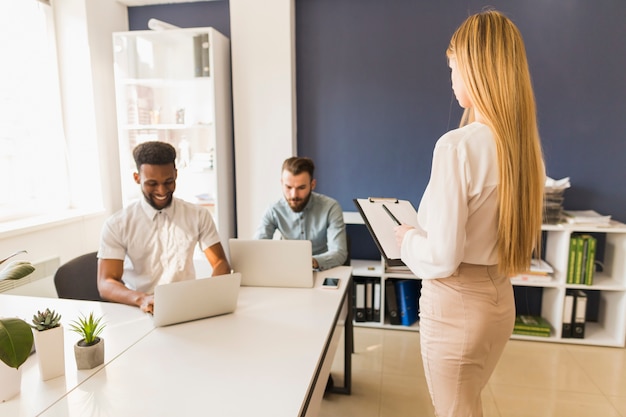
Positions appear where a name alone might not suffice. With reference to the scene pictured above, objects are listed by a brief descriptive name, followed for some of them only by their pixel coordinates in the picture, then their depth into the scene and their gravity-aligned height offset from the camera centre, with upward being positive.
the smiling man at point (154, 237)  1.92 -0.47
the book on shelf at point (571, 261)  2.97 -0.86
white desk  1.08 -0.67
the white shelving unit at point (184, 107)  3.34 +0.28
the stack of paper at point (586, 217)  2.91 -0.55
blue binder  3.25 -1.24
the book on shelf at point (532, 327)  3.09 -1.38
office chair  1.94 -0.65
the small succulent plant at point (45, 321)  1.19 -0.51
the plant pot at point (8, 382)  1.08 -0.62
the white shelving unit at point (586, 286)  2.96 -1.03
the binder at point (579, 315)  3.02 -1.26
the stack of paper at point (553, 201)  2.96 -0.44
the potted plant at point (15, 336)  0.89 -0.41
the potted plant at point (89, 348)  1.24 -0.61
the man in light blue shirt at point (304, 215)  2.50 -0.47
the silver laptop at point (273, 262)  1.94 -0.56
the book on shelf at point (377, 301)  3.26 -1.24
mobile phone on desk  1.95 -0.67
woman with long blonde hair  1.15 -0.21
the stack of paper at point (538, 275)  3.05 -0.99
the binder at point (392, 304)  3.27 -1.26
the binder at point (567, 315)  3.04 -1.27
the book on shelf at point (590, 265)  2.95 -0.88
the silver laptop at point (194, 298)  1.49 -0.58
